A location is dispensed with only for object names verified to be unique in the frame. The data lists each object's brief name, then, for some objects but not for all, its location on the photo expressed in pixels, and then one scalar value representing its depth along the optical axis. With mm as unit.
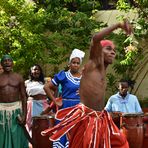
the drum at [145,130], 11092
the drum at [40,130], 10759
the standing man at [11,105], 10379
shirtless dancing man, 7352
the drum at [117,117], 10675
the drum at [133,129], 10674
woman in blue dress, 9610
